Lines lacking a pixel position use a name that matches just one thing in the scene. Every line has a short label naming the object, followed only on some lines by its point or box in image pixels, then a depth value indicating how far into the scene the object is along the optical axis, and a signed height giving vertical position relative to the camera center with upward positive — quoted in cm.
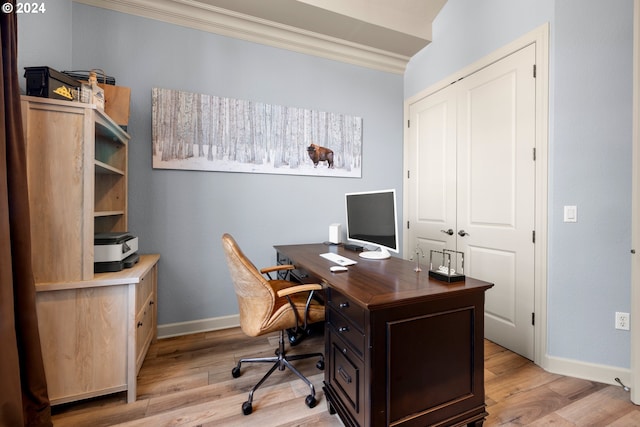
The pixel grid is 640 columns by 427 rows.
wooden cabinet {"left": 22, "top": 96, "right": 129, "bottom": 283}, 137 +14
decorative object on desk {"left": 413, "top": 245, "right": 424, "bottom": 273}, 162 -33
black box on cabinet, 143 +69
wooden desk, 110 -61
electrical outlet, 167 -66
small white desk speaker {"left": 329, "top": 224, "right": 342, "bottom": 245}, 259 -19
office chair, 145 -56
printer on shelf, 159 -25
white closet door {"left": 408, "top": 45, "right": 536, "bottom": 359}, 202 +28
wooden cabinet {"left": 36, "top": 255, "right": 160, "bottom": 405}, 142 -68
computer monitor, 174 -5
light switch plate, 179 +1
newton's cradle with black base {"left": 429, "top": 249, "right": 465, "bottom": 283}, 133 -31
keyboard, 181 -33
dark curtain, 112 -31
